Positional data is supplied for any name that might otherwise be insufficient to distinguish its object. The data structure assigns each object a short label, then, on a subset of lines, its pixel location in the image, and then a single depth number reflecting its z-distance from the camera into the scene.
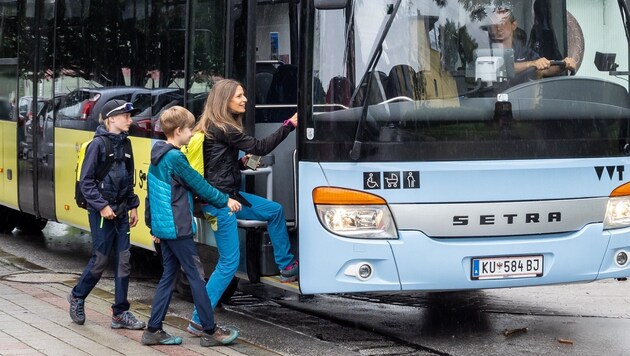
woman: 16.92
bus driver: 16.78
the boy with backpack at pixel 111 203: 17.31
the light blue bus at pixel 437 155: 16.20
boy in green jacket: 16.14
